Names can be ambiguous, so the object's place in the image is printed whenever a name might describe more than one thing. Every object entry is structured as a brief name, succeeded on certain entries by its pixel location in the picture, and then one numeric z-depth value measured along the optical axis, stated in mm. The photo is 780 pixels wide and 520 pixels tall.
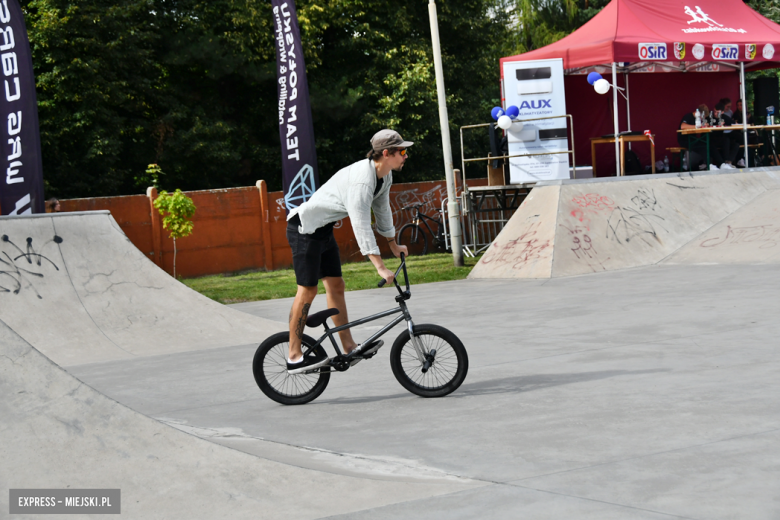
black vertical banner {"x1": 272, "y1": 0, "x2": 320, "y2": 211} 16500
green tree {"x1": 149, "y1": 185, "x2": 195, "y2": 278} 18375
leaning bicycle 21641
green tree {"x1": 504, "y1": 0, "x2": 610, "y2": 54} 37281
